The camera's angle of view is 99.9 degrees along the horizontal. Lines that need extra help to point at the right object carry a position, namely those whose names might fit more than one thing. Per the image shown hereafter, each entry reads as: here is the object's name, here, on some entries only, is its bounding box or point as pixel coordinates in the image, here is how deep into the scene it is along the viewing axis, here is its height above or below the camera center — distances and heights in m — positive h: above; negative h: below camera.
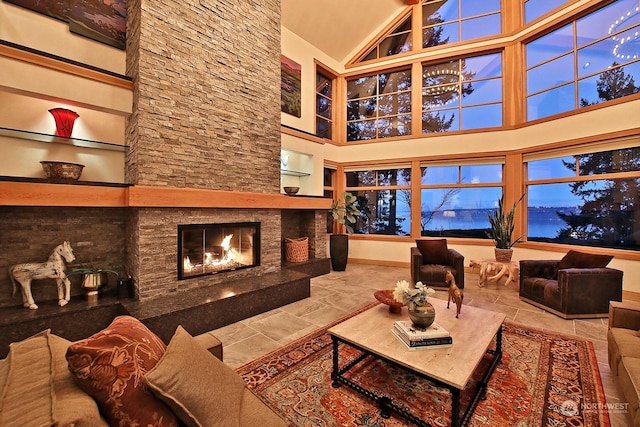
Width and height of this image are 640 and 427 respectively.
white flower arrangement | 2.00 -0.62
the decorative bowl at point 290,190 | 4.98 +0.45
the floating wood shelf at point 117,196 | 2.47 +0.22
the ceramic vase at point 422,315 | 1.96 -0.74
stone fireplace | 2.90 +0.44
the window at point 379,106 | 6.49 +2.71
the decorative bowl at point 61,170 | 2.73 +0.48
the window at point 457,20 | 5.76 +4.28
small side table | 4.47 -0.97
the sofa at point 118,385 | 0.78 -0.57
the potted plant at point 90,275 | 2.94 -0.67
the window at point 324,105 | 6.69 +2.78
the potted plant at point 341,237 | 5.80 -0.50
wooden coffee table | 1.61 -0.94
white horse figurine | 2.67 -0.57
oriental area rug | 1.78 -1.34
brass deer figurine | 2.30 -0.71
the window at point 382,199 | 6.41 +0.35
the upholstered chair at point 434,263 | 4.38 -0.86
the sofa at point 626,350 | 1.54 -0.97
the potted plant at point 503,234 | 4.68 -0.37
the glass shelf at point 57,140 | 2.72 +0.84
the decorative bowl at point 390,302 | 2.44 -0.81
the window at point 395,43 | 6.43 +4.17
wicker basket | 5.22 -0.69
